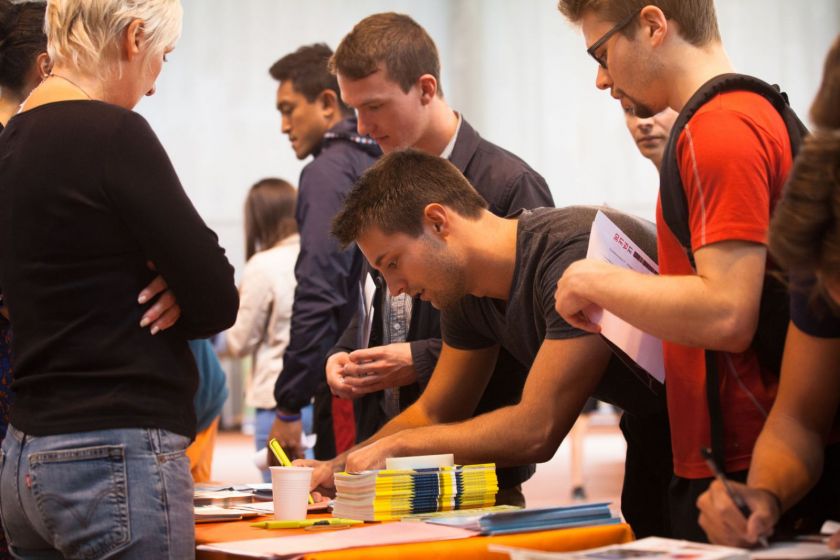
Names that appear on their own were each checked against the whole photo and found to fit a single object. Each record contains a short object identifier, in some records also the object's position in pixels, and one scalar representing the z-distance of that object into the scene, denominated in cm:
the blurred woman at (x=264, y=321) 502
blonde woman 264
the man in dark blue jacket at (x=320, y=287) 412
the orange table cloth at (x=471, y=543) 257
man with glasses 253
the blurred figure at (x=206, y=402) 435
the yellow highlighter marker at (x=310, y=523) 282
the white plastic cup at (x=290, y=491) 288
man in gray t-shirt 297
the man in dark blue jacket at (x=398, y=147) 335
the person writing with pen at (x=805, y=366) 233
